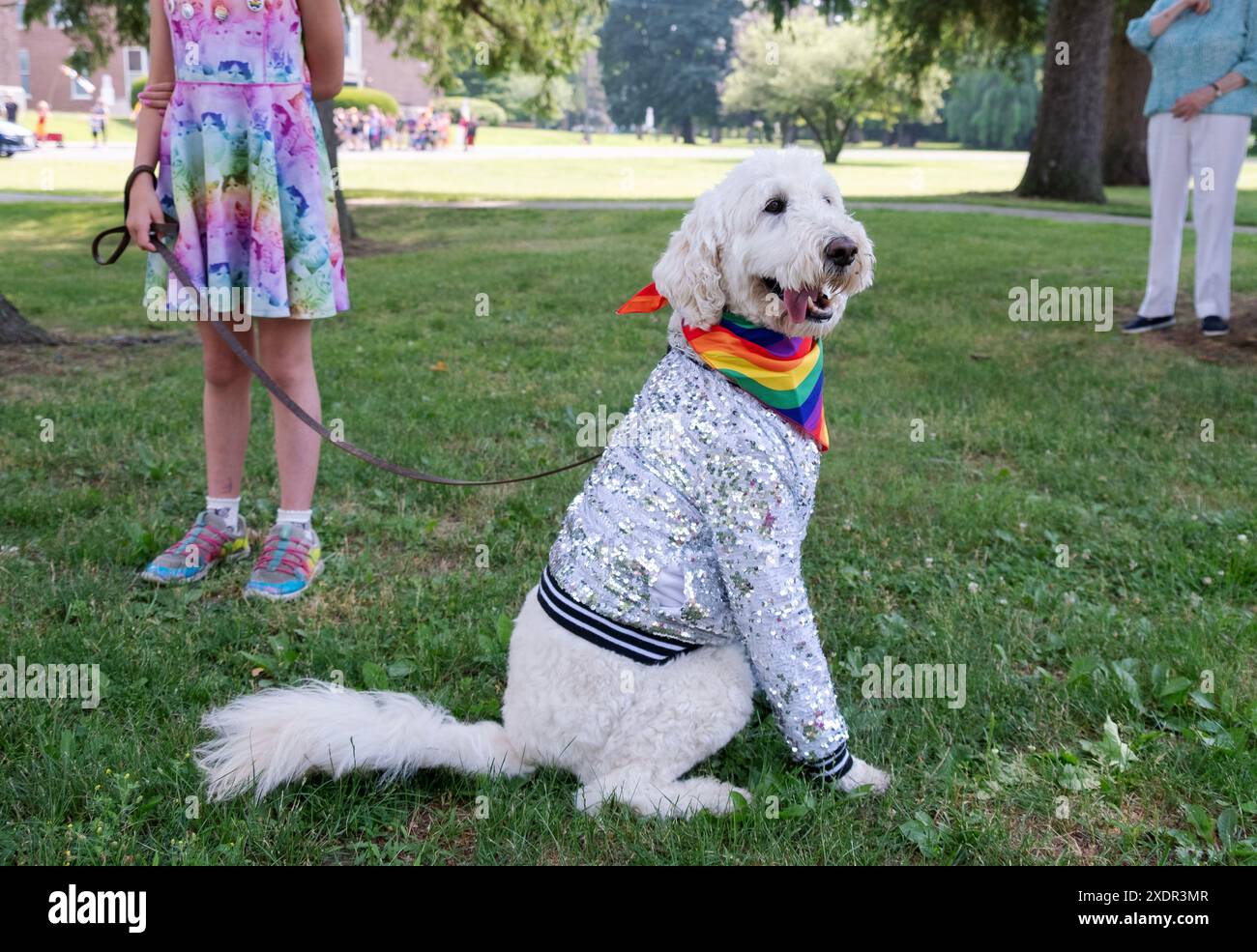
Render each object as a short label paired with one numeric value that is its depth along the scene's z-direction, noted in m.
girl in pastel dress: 3.50
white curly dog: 2.42
